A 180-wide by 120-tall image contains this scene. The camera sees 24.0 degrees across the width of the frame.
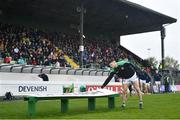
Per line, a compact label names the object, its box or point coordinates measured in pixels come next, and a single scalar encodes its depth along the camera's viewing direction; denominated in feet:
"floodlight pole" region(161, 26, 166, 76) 152.56
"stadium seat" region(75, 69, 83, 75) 107.98
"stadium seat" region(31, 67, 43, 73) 95.30
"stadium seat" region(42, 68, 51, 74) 98.79
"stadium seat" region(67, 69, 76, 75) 106.11
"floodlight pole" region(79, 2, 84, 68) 111.55
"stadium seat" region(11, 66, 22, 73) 90.82
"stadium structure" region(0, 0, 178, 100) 114.32
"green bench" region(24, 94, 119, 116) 45.75
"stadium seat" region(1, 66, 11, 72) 88.56
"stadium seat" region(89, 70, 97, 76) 112.88
